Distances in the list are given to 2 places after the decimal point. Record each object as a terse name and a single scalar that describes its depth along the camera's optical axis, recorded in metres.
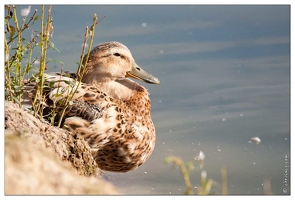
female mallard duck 9.69
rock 5.10
